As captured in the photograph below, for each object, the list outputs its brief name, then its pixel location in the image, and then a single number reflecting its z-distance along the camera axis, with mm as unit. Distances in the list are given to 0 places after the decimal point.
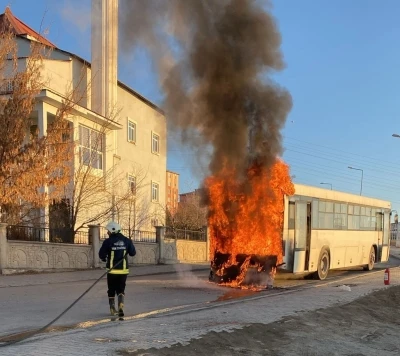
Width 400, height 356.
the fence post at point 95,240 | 20984
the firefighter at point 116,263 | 8328
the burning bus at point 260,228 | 13367
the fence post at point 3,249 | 16559
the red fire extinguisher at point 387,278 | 14344
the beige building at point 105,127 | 22281
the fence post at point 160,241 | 26016
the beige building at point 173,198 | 38872
